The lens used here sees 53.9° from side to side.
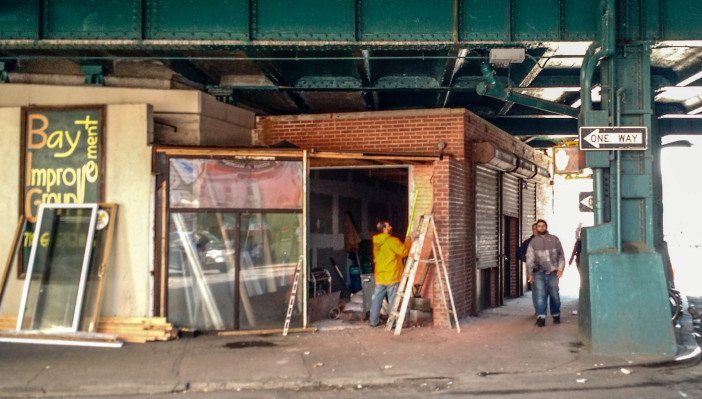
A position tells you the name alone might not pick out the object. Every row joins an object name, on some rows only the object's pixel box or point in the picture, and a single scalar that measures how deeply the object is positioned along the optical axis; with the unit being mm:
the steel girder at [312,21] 10422
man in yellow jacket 12062
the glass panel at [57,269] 10703
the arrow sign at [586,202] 11062
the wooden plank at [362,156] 11469
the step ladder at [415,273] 11500
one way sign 9945
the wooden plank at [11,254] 10664
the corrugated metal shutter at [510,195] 16828
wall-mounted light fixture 12328
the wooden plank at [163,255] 10992
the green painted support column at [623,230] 9789
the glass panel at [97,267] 10602
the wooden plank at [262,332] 11188
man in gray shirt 12875
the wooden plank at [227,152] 11078
